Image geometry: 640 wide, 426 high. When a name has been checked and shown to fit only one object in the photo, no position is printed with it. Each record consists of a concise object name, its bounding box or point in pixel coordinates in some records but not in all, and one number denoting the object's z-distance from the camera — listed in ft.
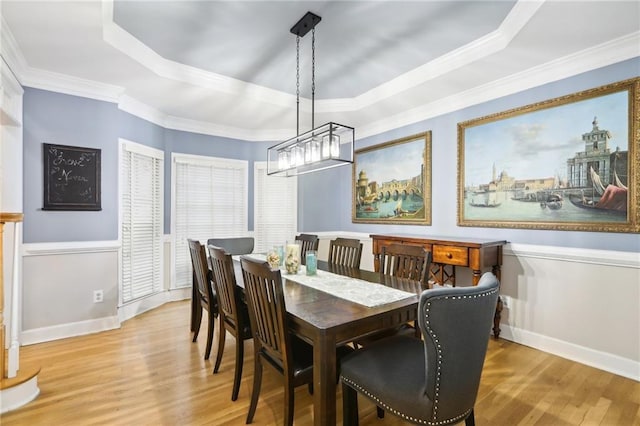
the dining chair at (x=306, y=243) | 12.03
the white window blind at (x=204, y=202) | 14.99
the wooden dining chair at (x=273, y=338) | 5.50
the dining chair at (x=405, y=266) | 7.35
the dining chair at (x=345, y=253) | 10.19
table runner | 6.31
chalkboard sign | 10.43
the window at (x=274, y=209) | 17.04
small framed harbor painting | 13.34
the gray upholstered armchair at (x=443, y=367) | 4.17
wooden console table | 9.72
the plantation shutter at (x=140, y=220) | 12.47
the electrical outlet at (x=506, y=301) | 10.54
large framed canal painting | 8.31
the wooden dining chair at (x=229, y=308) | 7.19
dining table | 4.93
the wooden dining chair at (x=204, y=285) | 8.82
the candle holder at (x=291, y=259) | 8.76
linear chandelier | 7.85
